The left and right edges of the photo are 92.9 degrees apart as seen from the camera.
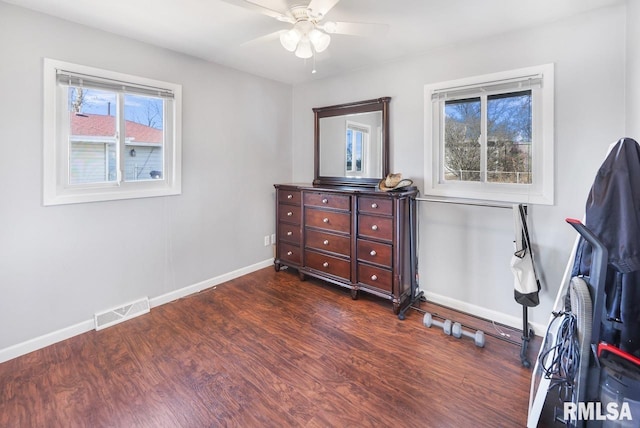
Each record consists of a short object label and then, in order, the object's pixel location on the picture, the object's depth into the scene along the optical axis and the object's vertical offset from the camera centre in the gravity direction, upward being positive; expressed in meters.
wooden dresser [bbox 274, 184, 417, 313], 2.79 -0.27
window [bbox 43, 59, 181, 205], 2.31 +0.64
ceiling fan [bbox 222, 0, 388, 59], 1.92 +1.19
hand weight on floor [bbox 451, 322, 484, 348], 2.29 -0.97
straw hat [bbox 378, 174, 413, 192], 2.86 +0.27
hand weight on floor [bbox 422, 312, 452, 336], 2.47 -0.94
